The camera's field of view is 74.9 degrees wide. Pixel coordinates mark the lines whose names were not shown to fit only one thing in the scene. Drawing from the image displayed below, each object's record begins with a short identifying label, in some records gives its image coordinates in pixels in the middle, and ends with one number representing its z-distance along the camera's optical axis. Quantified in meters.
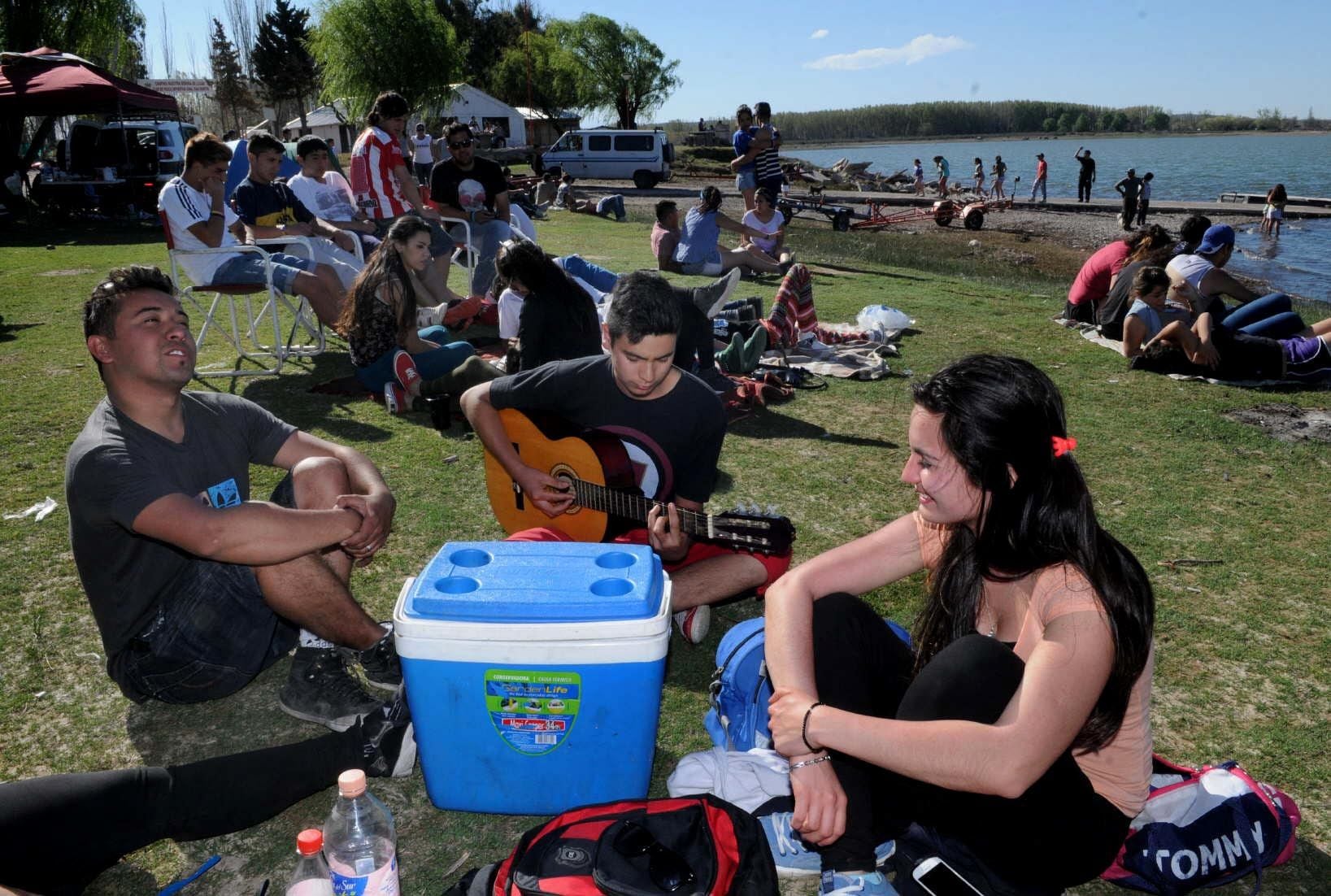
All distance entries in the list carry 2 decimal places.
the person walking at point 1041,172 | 30.97
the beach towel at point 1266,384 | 7.02
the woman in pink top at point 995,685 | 1.82
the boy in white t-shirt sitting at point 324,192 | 8.17
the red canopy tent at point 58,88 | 15.37
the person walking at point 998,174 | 31.67
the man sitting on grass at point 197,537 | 2.44
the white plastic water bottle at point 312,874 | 1.76
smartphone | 1.98
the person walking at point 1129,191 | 24.05
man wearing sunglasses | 9.44
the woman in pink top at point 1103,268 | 8.12
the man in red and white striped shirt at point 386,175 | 8.80
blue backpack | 2.67
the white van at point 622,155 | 31.56
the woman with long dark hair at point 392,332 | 5.96
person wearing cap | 7.35
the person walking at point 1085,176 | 31.00
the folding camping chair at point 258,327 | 6.61
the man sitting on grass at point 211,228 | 6.44
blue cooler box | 2.13
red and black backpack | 1.84
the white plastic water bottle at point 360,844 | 1.87
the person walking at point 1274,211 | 24.61
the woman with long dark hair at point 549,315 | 5.33
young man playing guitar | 3.19
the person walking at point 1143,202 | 24.56
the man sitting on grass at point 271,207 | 7.16
